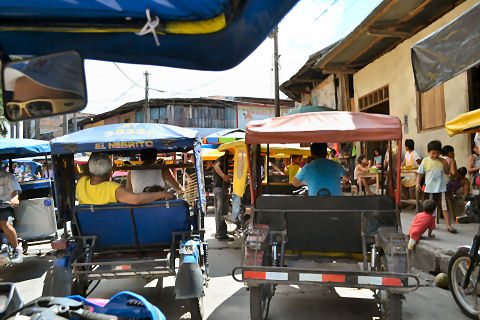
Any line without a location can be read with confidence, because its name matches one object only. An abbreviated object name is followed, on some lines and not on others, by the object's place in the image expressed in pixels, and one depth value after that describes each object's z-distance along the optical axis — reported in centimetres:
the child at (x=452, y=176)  817
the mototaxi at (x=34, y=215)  720
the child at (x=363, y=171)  1168
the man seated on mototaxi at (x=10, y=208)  659
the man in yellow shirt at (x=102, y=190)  467
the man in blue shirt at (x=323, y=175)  538
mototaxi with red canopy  387
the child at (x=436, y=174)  778
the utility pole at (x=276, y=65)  2234
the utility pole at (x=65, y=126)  2505
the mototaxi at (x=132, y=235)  430
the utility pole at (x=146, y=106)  3269
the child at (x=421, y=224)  658
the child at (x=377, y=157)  1319
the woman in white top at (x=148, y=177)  611
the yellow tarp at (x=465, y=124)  566
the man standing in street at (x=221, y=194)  910
